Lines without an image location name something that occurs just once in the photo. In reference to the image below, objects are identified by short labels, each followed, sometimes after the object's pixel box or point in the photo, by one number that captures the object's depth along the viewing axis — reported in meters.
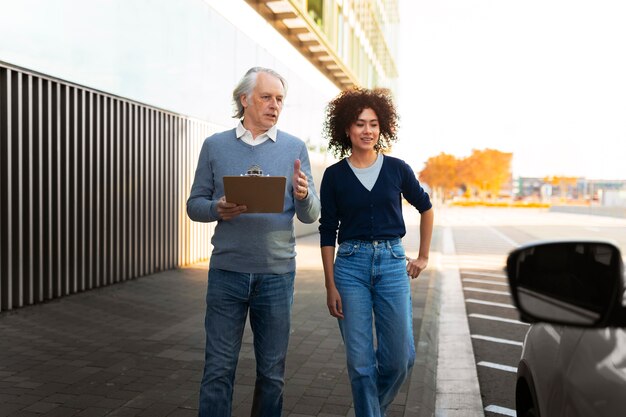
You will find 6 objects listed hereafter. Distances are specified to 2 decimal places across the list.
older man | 2.89
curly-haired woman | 3.08
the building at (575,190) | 59.18
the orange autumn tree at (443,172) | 93.25
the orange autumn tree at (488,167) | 85.88
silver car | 1.22
